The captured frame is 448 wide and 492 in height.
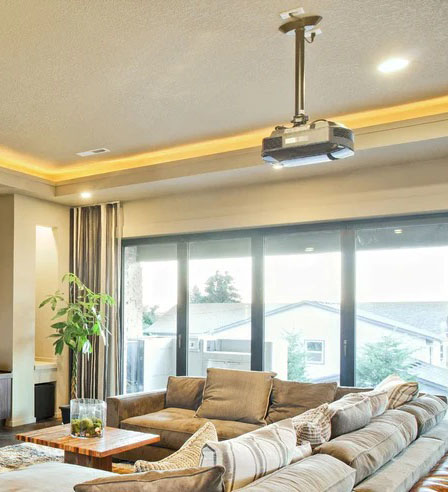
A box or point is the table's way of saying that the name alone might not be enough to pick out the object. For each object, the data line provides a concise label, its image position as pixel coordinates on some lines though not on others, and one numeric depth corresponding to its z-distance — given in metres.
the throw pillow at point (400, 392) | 3.36
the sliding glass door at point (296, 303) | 4.93
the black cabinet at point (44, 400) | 6.41
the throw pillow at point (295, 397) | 4.28
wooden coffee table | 3.46
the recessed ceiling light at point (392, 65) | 3.40
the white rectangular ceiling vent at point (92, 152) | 5.44
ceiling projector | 2.62
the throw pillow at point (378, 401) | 2.92
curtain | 6.44
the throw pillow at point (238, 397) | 4.43
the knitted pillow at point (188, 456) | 1.90
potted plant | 6.13
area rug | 4.41
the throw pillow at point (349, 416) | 2.58
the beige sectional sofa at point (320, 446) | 1.95
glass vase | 3.73
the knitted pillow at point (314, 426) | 2.38
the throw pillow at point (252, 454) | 1.83
